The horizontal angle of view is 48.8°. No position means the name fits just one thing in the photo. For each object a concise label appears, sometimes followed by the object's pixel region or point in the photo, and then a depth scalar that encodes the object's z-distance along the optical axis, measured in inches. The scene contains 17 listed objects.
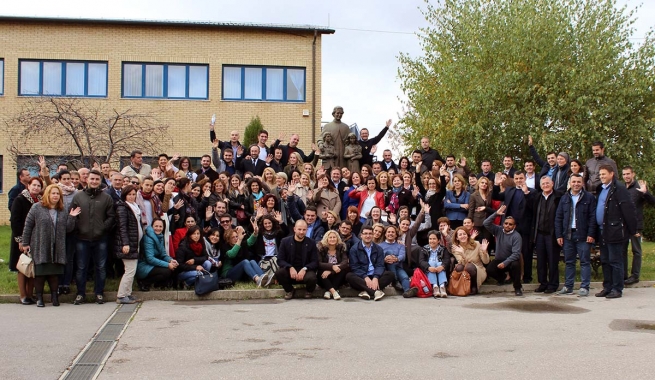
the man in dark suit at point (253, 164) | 623.5
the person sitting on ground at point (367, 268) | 479.5
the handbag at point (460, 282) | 493.7
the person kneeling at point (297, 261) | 469.1
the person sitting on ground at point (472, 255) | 500.4
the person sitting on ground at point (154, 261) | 468.4
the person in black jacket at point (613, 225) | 478.6
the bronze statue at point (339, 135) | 681.6
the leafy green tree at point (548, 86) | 885.2
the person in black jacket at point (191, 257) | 478.6
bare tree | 857.5
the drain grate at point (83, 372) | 261.8
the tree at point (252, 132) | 997.2
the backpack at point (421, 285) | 488.4
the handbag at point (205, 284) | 467.5
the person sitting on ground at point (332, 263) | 478.9
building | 1111.6
